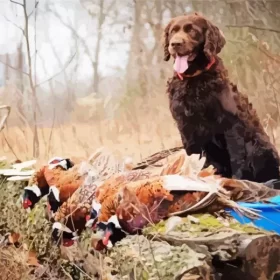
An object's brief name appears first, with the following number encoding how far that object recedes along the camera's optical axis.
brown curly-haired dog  4.65
